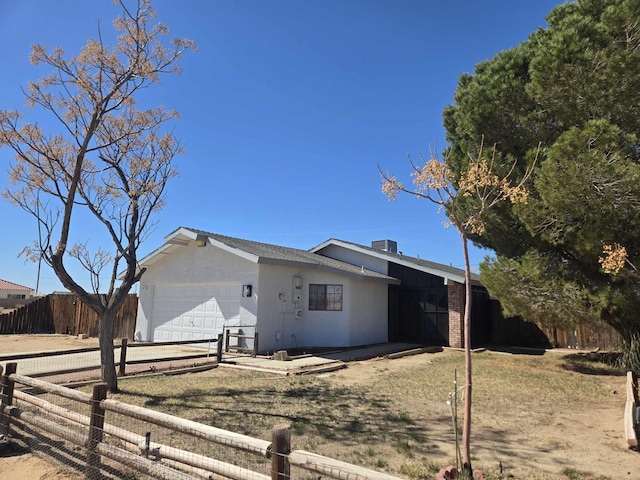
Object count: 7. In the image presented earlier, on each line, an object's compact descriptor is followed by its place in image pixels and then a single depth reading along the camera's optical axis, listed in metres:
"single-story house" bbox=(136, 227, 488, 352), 14.40
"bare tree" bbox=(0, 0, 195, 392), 7.70
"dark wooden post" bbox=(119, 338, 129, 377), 9.50
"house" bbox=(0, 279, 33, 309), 45.66
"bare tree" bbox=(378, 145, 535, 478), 4.22
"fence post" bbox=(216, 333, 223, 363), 11.70
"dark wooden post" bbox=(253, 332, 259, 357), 12.97
